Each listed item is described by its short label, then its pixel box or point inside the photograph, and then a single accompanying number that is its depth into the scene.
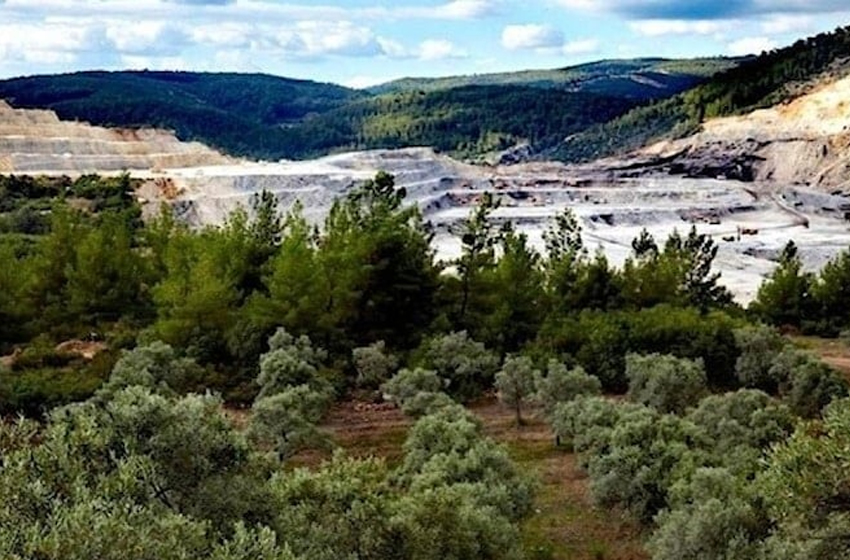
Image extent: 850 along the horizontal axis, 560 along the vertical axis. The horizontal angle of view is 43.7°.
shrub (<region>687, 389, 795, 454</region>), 25.34
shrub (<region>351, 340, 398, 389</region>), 35.81
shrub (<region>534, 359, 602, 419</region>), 30.95
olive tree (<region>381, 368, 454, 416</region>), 30.81
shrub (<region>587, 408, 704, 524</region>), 21.55
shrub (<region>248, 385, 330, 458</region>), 24.45
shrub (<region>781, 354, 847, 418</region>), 31.75
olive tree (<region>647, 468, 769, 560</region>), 17.03
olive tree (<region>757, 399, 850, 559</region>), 13.68
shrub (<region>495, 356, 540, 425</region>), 32.00
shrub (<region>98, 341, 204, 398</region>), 28.86
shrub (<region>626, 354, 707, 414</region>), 30.50
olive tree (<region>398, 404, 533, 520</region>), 18.88
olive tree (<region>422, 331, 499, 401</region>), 35.34
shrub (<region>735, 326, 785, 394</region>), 35.53
